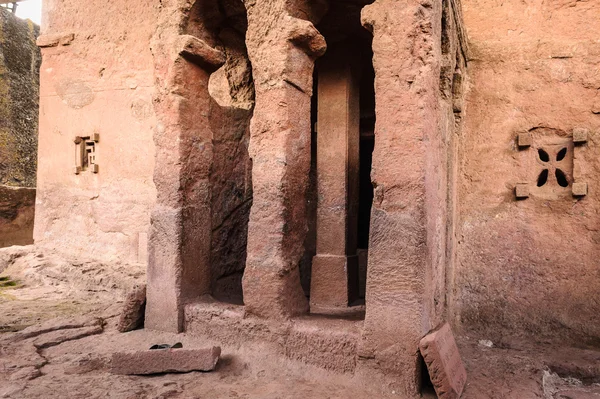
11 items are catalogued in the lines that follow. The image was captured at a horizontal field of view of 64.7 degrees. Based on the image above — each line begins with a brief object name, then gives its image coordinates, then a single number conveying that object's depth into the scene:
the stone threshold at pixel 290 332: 2.99
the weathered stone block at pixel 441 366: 2.59
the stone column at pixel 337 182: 4.30
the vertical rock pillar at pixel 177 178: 3.77
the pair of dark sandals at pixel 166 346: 3.24
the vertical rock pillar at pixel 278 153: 3.31
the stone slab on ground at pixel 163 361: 3.07
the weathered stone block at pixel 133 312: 3.89
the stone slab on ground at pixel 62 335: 3.61
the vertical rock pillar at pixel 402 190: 2.76
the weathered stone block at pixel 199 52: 3.73
